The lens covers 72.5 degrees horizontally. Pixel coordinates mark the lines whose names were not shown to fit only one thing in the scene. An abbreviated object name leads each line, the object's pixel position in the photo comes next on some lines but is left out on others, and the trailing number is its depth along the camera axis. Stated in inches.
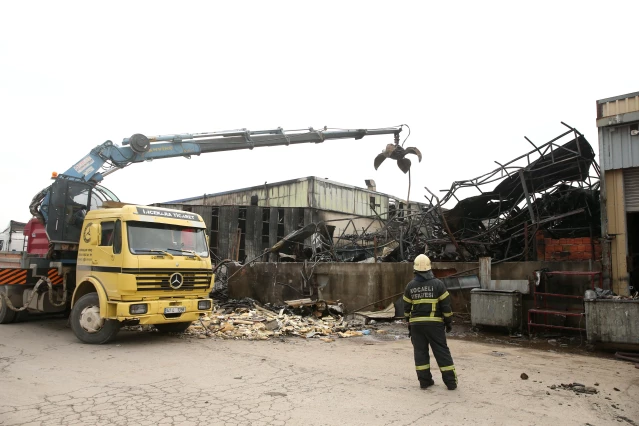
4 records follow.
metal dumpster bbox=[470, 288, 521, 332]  380.2
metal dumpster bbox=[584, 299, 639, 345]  303.0
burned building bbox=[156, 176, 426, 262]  661.3
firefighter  215.2
